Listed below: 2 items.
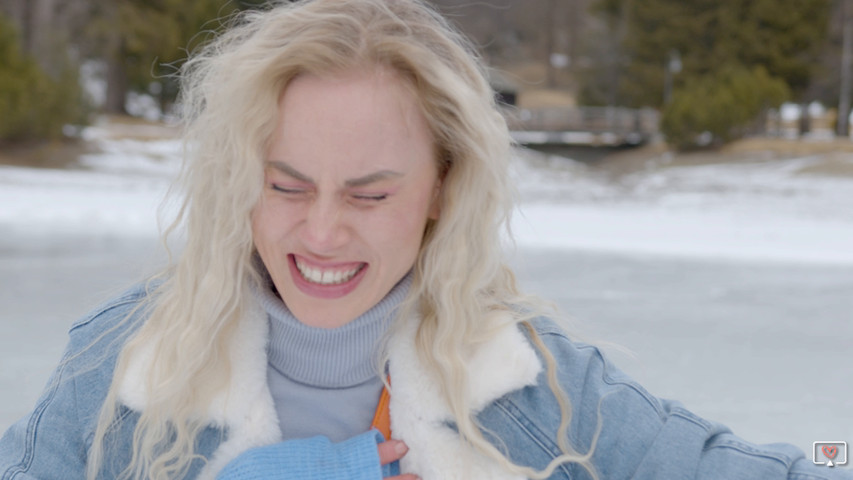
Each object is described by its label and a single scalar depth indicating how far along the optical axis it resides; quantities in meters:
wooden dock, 18.62
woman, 1.07
